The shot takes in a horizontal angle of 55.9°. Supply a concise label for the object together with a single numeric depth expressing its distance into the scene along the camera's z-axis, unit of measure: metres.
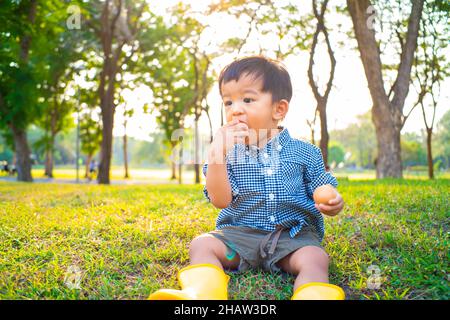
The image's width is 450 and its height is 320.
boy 2.29
